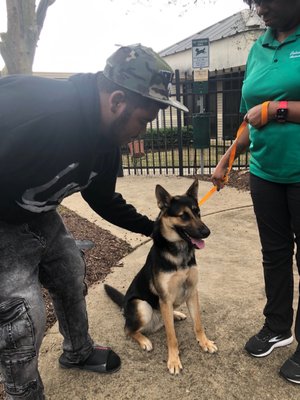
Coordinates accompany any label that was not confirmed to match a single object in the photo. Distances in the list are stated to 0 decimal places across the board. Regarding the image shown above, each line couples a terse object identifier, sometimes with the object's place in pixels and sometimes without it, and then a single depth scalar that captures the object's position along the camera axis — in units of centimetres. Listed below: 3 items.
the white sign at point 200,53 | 746
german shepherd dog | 258
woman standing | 195
